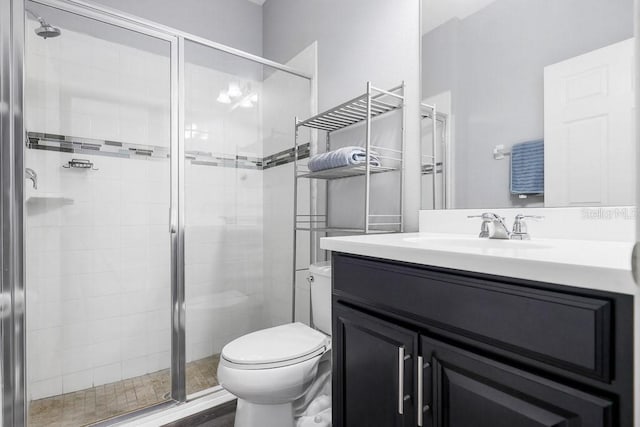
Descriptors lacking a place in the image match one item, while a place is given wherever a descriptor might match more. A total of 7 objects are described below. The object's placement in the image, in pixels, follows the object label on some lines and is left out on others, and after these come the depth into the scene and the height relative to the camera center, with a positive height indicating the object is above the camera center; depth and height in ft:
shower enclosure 4.98 +0.00
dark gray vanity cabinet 1.65 -0.87
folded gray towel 4.74 +0.81
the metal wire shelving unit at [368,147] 4.74 +1.00
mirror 2.96 +1.17
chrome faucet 3.34 -0.13
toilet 3.95 -1.90
